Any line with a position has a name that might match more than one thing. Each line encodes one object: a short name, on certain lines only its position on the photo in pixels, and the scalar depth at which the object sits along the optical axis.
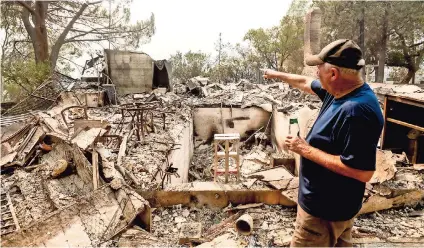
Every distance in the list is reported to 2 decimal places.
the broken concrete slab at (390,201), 4.18
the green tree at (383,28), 17.12
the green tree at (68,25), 13.76
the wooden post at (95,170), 4.46
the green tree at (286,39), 22.36
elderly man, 1.84
